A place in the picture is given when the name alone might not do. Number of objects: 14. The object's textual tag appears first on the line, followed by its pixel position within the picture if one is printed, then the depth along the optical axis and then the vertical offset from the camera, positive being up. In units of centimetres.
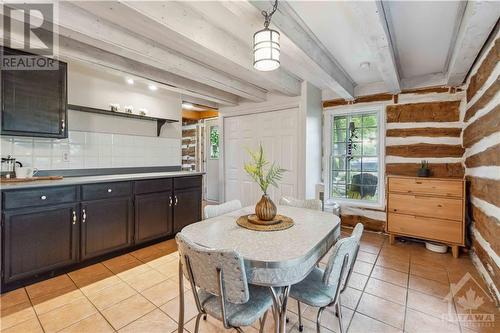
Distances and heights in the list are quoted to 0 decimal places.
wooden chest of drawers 297 -55
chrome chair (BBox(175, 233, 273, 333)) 112 -59
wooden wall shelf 296 +72
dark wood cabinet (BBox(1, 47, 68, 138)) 222 +62
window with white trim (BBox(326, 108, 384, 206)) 396 +17
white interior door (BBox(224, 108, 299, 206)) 404 +36
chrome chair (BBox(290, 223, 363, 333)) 131 -71
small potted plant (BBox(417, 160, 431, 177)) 337 -4
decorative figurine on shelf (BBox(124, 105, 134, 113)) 336 +80
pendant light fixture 162 +82
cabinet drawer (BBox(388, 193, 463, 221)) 299 -51
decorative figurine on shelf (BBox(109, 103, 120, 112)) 320 +79
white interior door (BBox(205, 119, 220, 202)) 629 +10
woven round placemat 164 -42
